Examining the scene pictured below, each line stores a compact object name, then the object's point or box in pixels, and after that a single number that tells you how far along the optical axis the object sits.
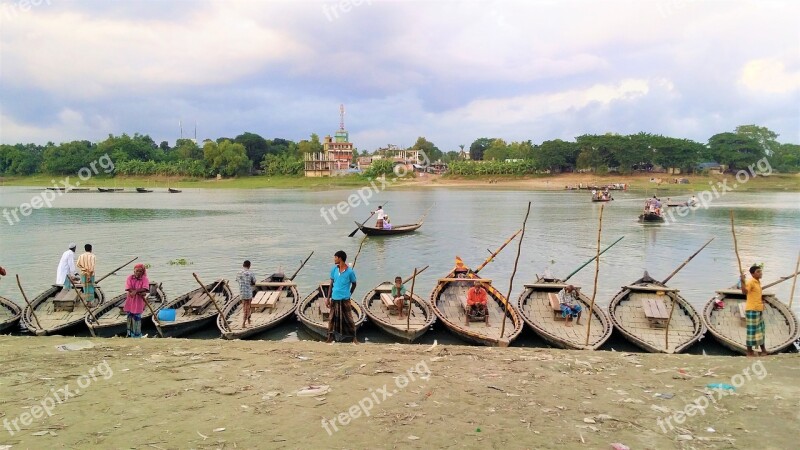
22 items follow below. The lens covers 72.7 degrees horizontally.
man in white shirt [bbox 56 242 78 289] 11.43
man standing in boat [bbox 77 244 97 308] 11.48
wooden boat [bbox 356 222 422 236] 26.15
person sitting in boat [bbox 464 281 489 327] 10.20
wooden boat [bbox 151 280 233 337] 10.26
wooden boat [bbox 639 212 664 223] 31.11
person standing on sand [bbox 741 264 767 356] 7.88
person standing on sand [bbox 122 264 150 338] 9.22
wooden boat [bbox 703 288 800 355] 9.12
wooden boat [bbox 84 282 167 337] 10.20
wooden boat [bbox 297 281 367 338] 10.09
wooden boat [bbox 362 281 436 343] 9.92
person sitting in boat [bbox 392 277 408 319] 10.76
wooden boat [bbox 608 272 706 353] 9.09
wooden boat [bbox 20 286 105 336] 9.95
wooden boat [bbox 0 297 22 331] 10.31
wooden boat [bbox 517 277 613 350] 9.12
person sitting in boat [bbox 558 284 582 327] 10.14
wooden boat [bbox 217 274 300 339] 10.08
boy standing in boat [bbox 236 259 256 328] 10.16
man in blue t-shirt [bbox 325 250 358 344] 8.57
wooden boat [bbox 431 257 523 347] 9.34
